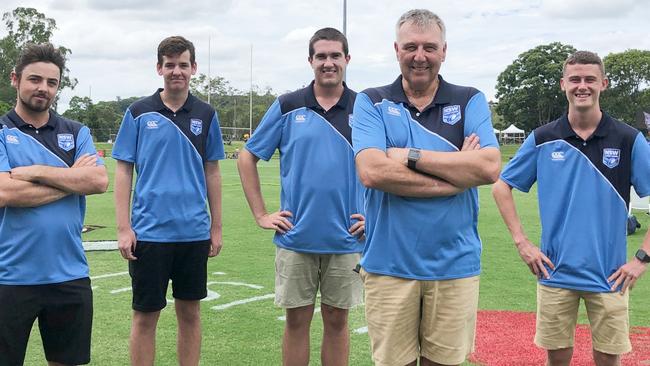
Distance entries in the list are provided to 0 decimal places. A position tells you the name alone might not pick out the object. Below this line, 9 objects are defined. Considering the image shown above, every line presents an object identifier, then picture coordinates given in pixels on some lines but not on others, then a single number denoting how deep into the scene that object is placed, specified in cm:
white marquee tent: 8088
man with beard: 371
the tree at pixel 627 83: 6056
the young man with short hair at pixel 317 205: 425
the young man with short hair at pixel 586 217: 388
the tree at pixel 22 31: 6219
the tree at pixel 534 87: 6253
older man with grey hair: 328
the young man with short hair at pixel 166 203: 437
